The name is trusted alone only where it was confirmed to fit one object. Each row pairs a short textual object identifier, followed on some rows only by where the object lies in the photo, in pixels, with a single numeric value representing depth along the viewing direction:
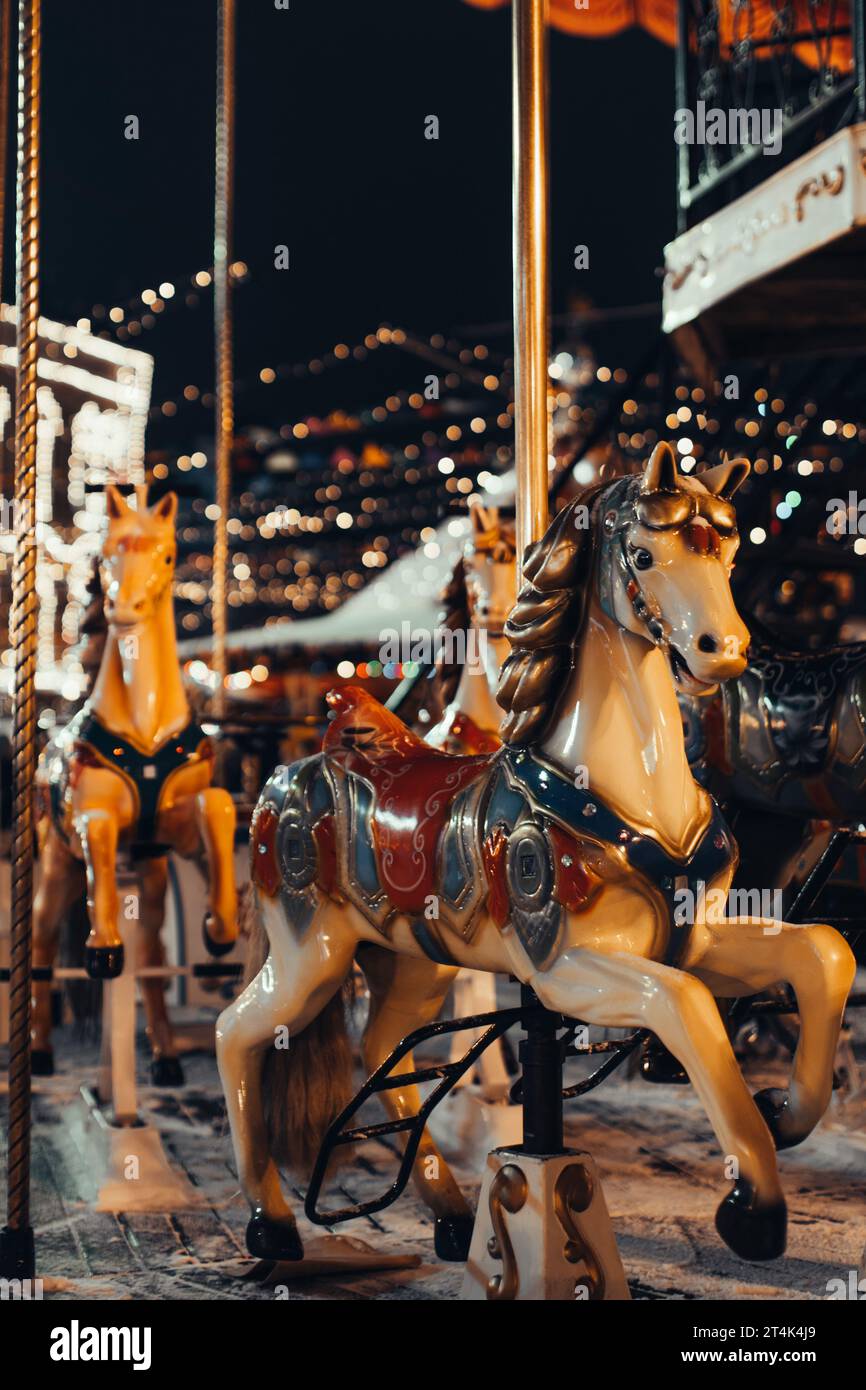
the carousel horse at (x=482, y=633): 4.80
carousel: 2.68
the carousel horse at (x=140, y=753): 4.85
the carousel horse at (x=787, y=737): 4.21
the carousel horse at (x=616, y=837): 2.49
